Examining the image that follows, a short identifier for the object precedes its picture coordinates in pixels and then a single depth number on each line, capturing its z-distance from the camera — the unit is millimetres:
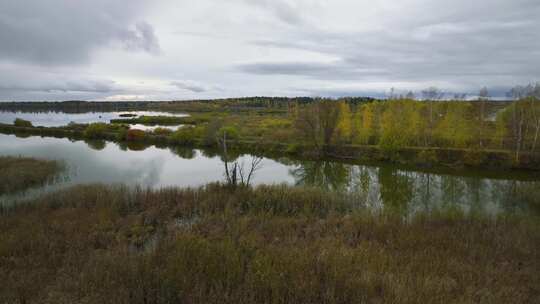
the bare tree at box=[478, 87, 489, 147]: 28875
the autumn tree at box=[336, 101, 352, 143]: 31297
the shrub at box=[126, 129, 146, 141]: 40531
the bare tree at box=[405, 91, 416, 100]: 32053
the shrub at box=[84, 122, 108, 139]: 43453
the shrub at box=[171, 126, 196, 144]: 37788
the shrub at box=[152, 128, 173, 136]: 41938
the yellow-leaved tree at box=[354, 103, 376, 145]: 32094
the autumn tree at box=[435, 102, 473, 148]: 27391
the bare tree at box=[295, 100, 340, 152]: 30266
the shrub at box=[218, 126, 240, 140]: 36797
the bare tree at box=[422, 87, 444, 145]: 29531
